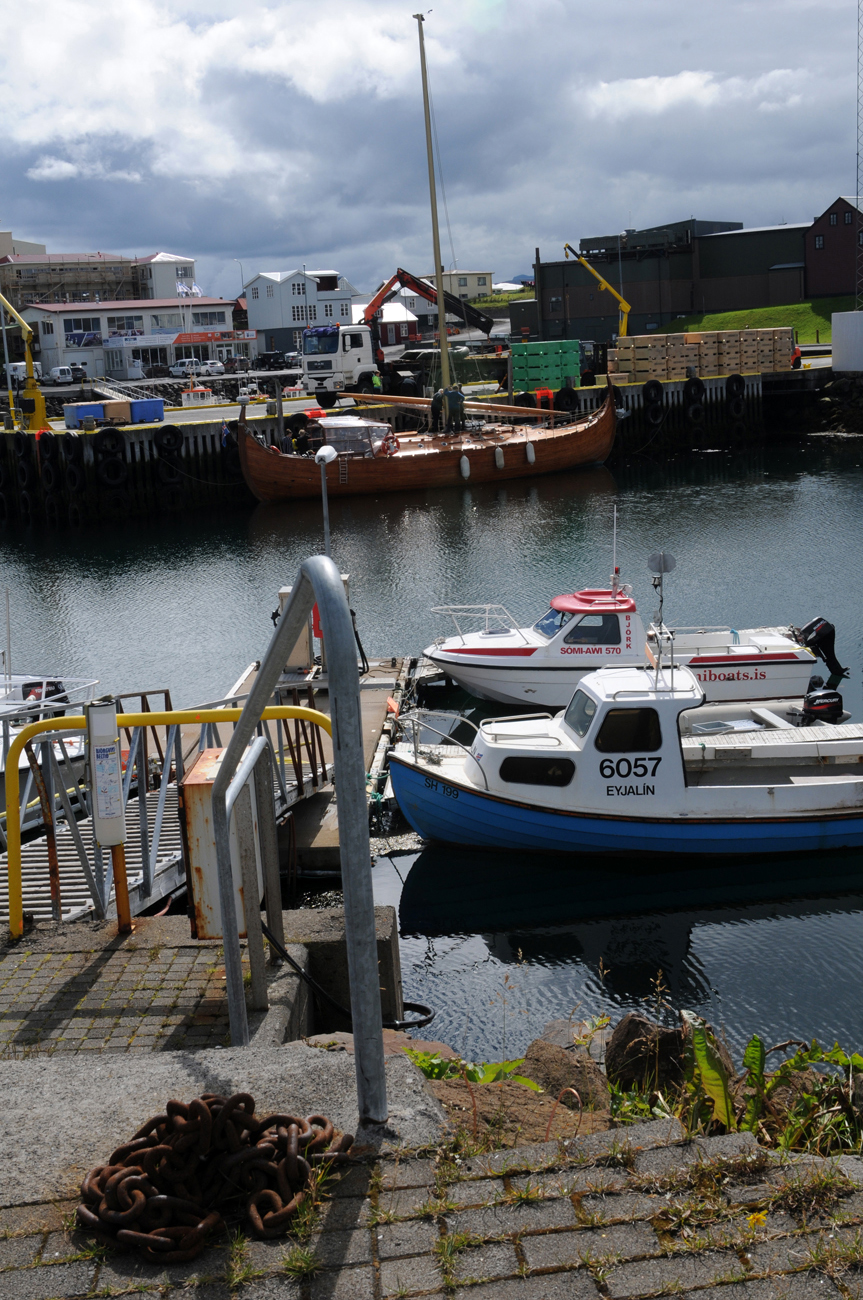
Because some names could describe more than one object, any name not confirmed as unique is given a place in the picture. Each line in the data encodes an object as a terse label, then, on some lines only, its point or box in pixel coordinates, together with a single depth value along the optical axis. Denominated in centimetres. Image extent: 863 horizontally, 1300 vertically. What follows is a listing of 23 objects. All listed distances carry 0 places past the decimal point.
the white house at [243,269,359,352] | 9319
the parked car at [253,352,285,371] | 7900
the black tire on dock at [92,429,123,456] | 4223
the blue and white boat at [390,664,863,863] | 1210
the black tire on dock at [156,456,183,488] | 4344
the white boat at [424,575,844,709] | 1612
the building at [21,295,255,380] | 8244
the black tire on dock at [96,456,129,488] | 4241
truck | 5759
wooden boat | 4062
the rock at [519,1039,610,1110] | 482
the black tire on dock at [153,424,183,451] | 4322
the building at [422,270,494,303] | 14200
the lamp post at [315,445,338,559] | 1650
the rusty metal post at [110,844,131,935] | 596
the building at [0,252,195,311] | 9612
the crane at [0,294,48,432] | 4559
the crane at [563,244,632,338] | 7149
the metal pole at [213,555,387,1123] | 297
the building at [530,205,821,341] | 7881
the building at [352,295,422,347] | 8388
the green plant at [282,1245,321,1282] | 290
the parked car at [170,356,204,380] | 7500
